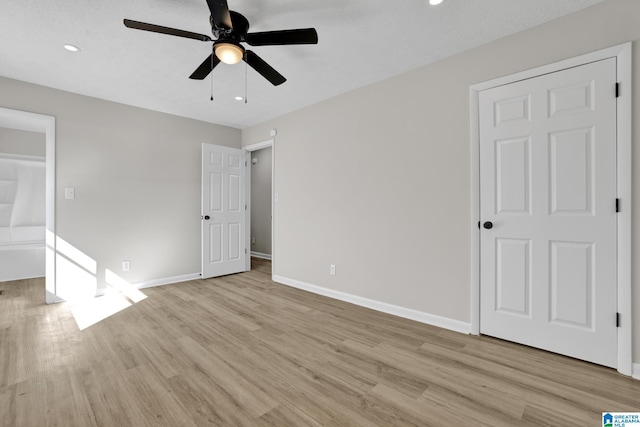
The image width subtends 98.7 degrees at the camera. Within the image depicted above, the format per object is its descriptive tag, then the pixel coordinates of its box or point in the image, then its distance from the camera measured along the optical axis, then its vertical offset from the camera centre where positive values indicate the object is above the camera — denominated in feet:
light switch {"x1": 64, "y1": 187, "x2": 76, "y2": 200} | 11.00 +0.80
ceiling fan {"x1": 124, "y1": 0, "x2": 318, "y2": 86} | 5.58 +3.86
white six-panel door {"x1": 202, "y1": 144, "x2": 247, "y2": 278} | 14.46 +0.12
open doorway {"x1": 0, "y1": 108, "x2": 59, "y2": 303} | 10.62 +0.15
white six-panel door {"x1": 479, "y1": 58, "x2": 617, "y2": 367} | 6.28 +0.03
